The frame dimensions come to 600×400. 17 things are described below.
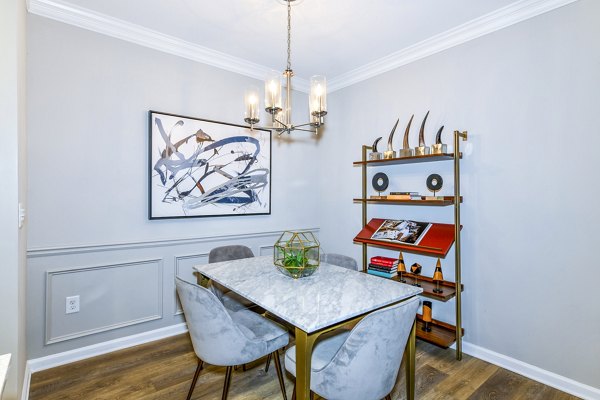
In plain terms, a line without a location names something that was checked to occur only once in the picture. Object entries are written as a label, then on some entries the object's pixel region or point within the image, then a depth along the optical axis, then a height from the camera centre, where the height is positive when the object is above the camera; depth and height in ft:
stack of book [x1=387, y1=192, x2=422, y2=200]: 8.25 +0.13
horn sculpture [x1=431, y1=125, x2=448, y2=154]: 7.82 +1.33
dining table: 4.28 -1.60
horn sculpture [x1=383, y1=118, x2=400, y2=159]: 8.96 +1.56
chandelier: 5.93 +2.03
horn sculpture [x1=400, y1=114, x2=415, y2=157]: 8.46 +1.49
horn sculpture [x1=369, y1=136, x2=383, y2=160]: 9.37 +1.46
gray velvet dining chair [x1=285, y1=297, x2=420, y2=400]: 4.15 -2.21
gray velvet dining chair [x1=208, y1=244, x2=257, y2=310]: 7.59 -1.62
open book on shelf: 7.70 -1.11
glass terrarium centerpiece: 6.10 -1.20
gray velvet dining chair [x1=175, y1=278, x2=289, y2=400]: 4.98 -2.25
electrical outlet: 7.47 -2.50
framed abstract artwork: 8.62 +1.02
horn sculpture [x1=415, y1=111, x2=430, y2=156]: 8.09 +1.42
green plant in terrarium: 6.13 -1.18
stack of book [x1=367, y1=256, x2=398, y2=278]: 8.91 -1.94
